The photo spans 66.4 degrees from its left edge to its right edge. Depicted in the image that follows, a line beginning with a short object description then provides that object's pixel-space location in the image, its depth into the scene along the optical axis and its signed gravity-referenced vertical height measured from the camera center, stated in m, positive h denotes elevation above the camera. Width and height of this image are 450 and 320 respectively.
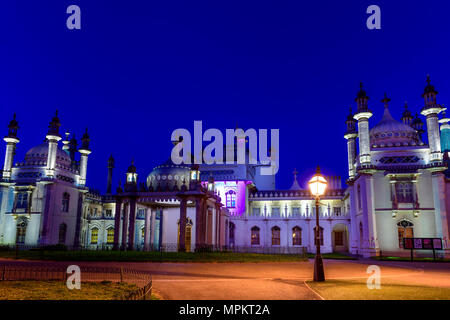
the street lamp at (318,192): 13.48 +1.60
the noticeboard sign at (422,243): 29.34 -0.99
